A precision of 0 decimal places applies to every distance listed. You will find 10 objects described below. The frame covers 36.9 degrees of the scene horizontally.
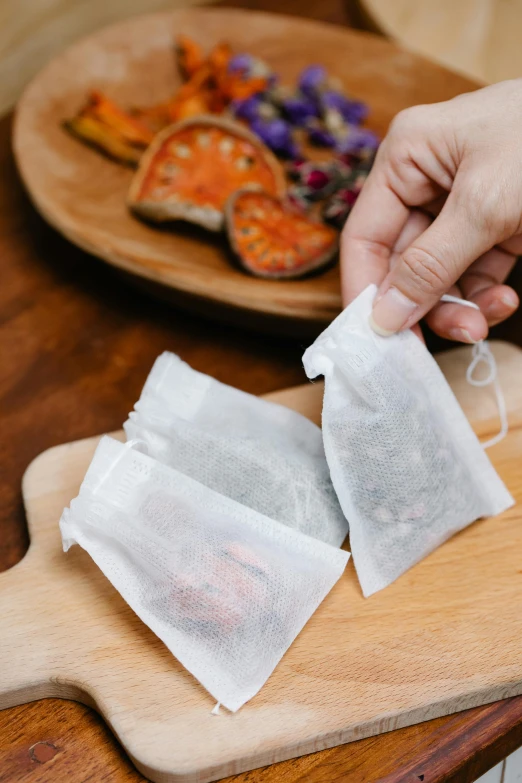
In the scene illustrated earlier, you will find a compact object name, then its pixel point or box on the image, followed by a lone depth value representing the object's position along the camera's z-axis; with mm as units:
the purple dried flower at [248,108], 1228
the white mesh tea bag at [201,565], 646
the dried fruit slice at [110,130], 1121
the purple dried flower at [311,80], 1254
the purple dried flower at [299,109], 1219
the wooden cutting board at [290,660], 619
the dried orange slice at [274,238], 946
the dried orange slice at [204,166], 1062
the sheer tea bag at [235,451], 733
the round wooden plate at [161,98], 890
